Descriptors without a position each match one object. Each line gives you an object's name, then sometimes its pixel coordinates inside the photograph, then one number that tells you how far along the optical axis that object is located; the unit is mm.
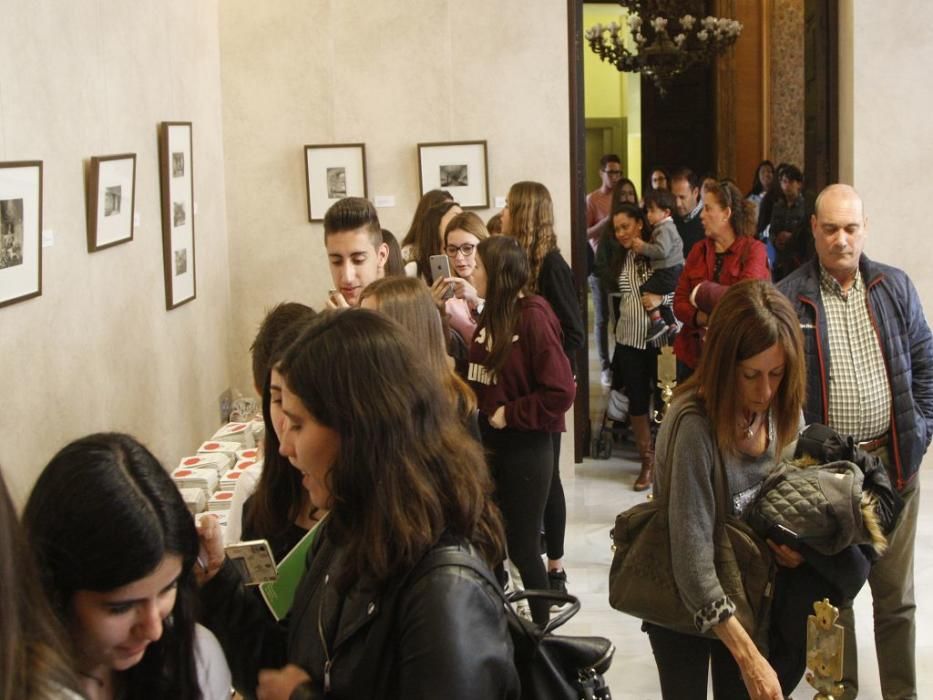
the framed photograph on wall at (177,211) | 7129
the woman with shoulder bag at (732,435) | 3402
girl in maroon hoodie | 5566
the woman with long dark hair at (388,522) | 2168
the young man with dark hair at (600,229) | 11914
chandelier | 14188
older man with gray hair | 4621
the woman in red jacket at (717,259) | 7543
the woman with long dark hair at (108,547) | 1967
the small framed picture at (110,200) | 5758
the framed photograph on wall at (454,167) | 9156
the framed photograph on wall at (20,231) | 4676
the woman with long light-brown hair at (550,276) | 6512
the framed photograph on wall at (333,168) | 9172
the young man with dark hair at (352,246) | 5023
